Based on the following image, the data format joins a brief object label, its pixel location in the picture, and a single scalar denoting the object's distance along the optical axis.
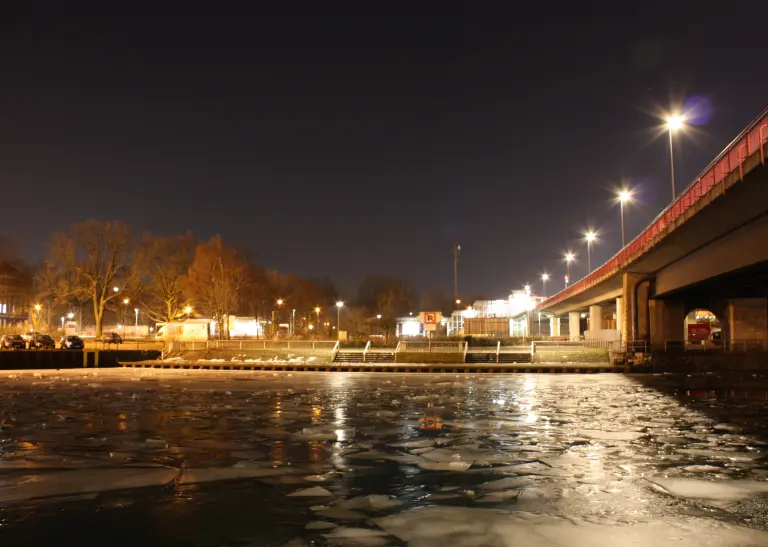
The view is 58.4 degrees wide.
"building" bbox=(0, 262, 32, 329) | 110.50
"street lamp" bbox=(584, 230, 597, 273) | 89.94
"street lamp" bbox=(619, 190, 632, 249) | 65.69
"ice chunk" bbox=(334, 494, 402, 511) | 10.09
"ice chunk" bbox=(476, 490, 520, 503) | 10.48
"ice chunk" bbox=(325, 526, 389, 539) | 8.66
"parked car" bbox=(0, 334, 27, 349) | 68.46
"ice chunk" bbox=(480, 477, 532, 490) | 11.38
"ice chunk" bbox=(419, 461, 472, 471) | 13.00
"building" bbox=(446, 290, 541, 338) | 98.88
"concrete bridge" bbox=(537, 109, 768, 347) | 26.69
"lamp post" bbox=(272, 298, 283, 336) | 98.15
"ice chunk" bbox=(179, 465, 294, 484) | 12.04
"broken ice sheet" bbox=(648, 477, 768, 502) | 10.70
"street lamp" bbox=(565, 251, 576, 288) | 111.83
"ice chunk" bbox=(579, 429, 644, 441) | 16.67
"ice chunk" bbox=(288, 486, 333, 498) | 10.87
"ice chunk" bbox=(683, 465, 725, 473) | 12.67
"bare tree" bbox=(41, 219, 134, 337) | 77.44
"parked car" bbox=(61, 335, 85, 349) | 68.31
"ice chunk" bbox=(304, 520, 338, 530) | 9.02
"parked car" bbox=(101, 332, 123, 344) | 71.38
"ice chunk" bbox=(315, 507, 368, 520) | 9.56
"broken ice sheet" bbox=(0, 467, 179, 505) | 10.85
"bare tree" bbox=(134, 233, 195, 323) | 80.38
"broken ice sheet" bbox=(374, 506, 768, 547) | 8.34
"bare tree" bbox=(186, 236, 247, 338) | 80.12
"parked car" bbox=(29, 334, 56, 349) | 70.62
